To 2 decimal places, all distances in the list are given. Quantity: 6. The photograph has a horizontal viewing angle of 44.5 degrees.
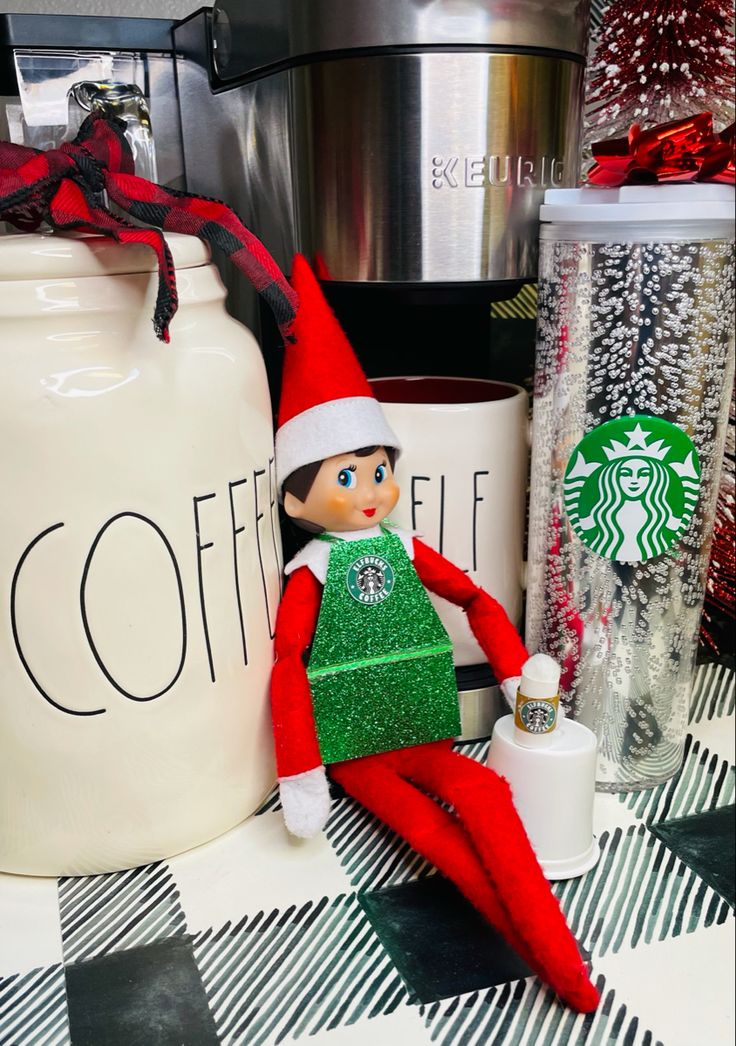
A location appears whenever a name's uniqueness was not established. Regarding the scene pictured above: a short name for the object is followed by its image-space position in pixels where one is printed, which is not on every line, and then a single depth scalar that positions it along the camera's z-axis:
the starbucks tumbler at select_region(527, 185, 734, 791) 0.61
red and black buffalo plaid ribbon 0.53
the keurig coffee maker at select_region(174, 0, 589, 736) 0.62
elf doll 0.63
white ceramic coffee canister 0.53
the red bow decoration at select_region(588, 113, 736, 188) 0.60
